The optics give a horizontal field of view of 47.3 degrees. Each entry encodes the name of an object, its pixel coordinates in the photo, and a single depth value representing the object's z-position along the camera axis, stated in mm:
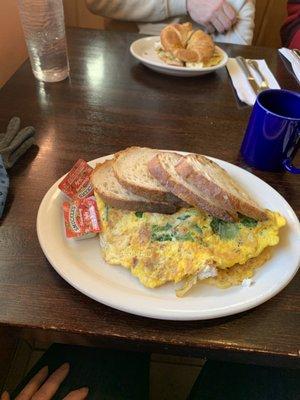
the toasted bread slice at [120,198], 606
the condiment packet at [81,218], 604
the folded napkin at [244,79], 1115
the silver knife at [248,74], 1151
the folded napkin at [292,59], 1284
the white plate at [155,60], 1178
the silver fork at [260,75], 1164
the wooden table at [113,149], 509
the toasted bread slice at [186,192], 582
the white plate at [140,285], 506
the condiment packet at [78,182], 670
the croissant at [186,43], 1200
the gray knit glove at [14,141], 785
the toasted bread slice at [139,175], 609
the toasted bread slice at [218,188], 585
